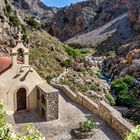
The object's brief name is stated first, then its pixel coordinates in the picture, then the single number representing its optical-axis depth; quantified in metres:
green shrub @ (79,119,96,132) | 9.60
